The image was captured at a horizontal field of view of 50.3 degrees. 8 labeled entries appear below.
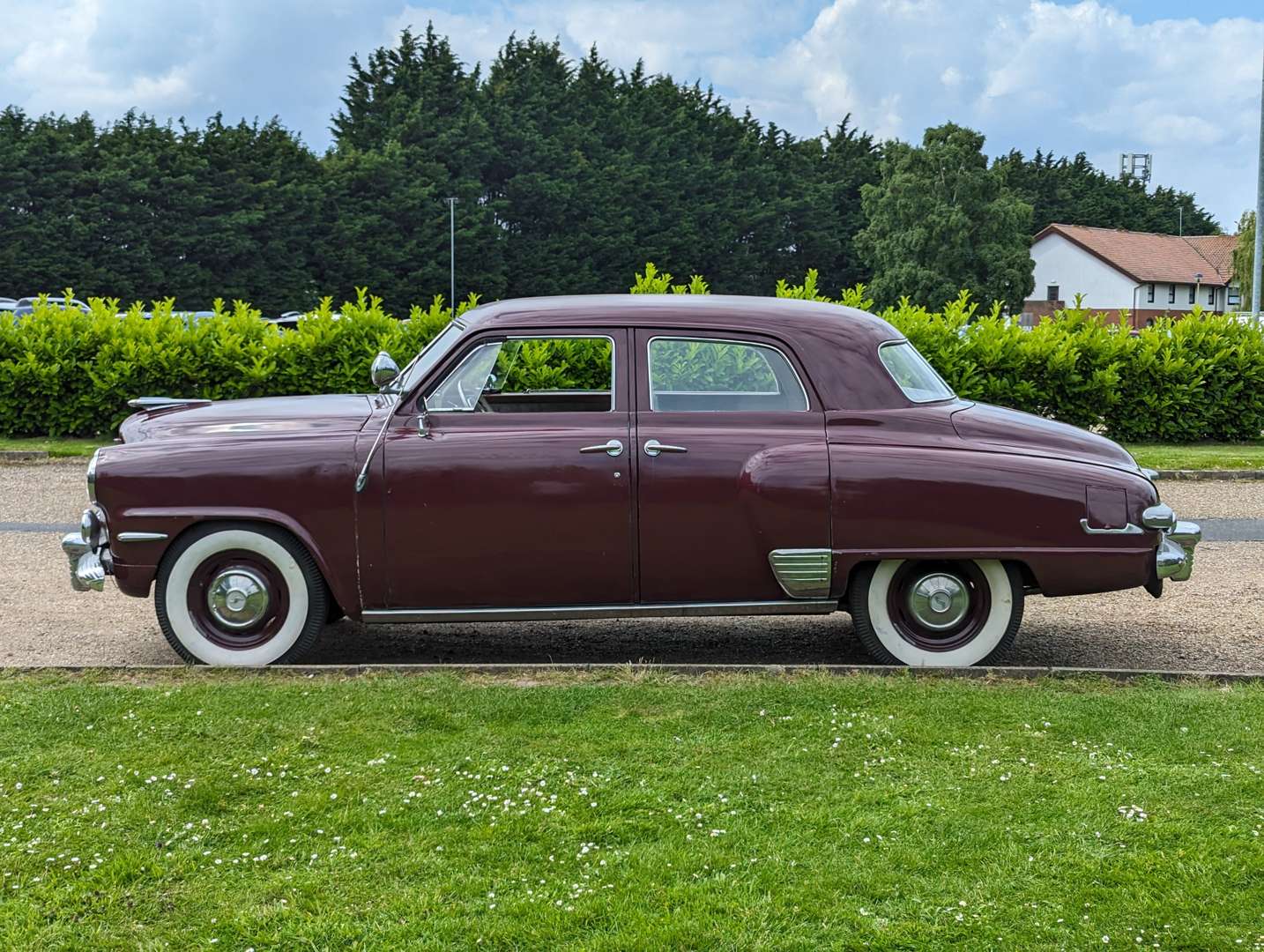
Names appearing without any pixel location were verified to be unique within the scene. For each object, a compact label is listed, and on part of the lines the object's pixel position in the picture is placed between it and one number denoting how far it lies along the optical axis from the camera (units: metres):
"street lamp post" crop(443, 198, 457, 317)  67.88
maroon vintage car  6.08
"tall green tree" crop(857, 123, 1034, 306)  73.81
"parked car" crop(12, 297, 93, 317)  16.74
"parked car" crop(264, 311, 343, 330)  40.31
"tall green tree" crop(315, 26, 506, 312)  67.69
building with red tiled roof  86.56
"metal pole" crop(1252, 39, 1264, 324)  27.86
